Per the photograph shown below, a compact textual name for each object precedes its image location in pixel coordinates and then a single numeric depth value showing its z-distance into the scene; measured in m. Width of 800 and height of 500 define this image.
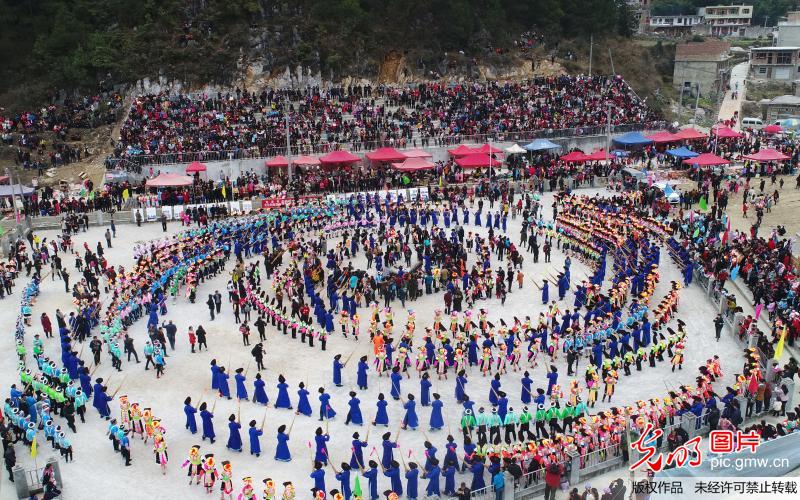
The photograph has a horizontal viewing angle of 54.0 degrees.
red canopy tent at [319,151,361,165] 44.94
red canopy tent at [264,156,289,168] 44.84
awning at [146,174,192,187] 39.60
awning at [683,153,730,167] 43.22
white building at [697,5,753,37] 118.25
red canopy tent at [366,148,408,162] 46.06
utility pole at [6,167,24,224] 36.62
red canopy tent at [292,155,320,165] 45.00
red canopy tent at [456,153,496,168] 44.93
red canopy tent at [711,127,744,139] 50.14
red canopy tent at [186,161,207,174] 43.06
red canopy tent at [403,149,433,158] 46.12
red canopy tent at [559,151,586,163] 46.40
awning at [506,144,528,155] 47.66
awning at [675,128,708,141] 49.30
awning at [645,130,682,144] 49.20
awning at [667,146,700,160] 45.97
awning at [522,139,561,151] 48.09
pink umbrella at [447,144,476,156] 47.28
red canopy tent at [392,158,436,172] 43.91
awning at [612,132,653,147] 49.66
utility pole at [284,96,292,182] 42.56
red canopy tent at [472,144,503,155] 47.09
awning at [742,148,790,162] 43.44
